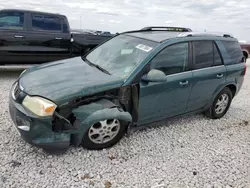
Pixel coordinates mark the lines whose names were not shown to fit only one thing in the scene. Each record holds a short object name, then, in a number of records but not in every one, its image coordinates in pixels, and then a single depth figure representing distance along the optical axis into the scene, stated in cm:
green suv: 270
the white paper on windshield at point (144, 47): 332
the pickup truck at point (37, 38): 607
